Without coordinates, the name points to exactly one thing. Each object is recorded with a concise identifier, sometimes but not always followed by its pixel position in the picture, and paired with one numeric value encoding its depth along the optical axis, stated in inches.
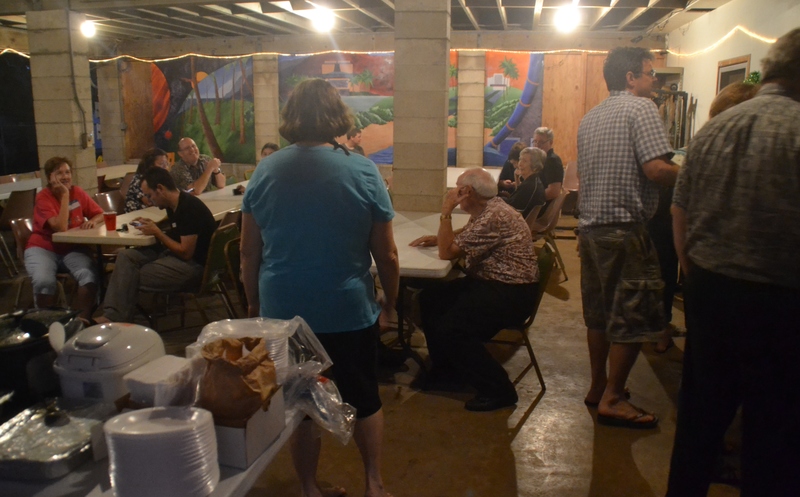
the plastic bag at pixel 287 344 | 60.9
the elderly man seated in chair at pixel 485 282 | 127.3
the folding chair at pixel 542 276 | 133.0
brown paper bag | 50.5
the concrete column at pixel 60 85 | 279.7
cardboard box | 50.2
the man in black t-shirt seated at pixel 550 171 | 236.7
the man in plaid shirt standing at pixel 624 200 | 108.8
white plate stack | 43.6
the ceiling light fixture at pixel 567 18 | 341.0
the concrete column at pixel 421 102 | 198.5
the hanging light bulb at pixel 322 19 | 350.2
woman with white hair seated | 206.1
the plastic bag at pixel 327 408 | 61.4
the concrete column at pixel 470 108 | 418.9
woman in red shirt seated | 161.6
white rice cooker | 55.1
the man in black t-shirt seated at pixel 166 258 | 153.6
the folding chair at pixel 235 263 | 143.0
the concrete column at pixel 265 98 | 453.7
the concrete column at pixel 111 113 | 490.9
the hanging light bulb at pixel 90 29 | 384.8
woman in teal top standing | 74.7
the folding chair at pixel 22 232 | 175.8
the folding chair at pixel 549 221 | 222.5
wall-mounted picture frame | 261.4
